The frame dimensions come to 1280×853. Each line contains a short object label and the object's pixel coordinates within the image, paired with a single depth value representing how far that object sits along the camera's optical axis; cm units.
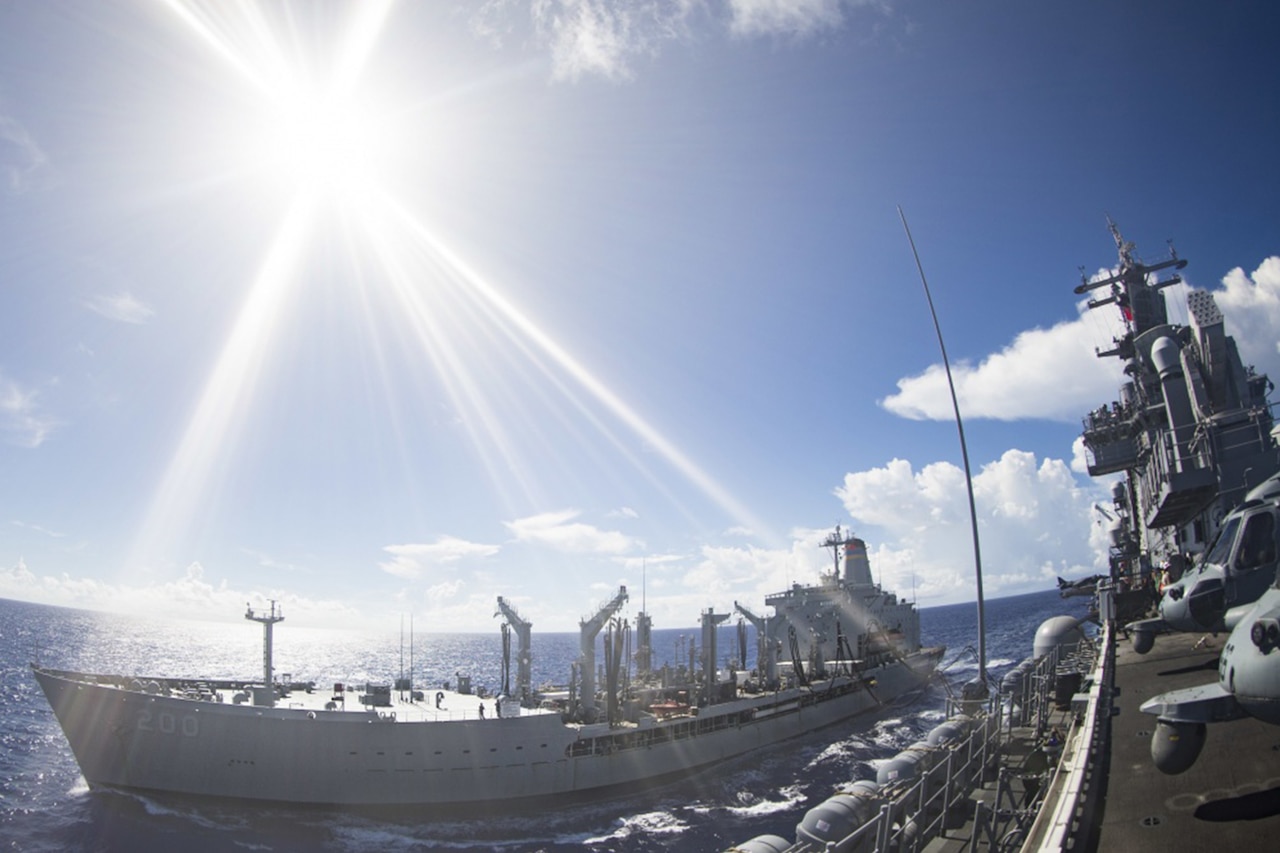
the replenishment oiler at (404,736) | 2750
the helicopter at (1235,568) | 1013
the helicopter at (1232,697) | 702
